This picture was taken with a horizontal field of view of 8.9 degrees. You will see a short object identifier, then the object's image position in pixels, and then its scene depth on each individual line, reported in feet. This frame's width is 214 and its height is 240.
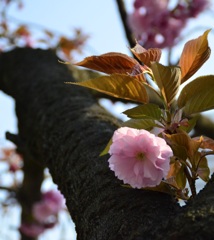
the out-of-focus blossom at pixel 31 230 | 7.97
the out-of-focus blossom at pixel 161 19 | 6.94
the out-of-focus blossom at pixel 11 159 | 10.56
